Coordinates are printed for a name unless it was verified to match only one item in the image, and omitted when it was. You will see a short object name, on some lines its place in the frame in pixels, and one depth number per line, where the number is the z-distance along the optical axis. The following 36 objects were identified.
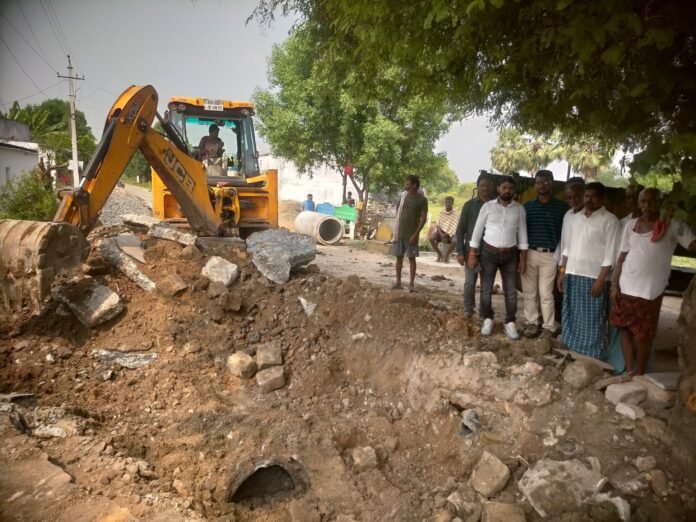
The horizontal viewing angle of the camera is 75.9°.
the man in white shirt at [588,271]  3.82
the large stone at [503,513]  2.78
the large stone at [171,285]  5.01
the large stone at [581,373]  3.58
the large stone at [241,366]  4.40
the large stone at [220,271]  5.39
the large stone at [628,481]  2.80
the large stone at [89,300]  4.53
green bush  9.81
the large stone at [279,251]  5.67
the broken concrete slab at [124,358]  4.30
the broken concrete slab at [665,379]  3.28
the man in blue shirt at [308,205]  16.31
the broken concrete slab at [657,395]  3.22
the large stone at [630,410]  3.19
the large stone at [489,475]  3.04
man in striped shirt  4.38
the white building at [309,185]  23.44
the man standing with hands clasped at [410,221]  6.16
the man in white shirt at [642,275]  3.38
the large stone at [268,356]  4.48
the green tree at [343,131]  14.57
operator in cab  7.72
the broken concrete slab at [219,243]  5.95
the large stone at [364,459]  3.44
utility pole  19.05
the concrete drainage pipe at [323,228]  13.45
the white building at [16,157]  17.25
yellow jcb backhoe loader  4.22
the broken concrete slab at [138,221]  6.62
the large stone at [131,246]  5.29
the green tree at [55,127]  25.20
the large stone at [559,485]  2.81
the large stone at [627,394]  3.33
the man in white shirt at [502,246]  4.36
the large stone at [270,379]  4.27
